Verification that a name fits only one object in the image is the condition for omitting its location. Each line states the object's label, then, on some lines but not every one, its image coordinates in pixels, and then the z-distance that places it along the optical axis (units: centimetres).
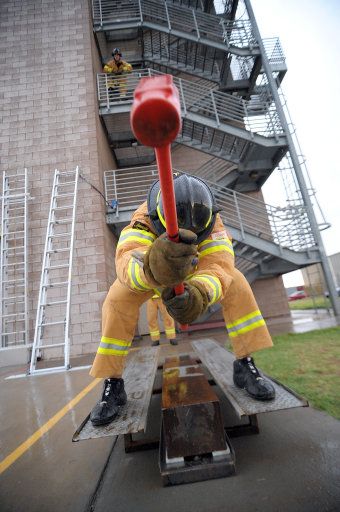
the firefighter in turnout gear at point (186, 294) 148
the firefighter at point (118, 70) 902
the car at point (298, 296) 2849
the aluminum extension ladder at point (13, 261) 674
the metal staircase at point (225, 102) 791
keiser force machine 74
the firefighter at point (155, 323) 615
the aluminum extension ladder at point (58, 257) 649
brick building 702
